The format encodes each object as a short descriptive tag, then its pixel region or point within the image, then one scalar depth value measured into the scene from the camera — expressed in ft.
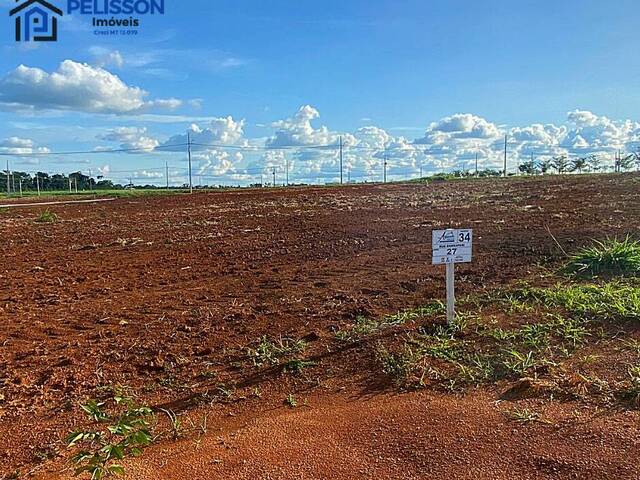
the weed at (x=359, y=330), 15.31
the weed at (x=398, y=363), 12.35
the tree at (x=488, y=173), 169.59
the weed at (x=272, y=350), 14.14
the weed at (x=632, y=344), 12.60
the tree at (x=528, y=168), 179.32
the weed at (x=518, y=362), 12.11
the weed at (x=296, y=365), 13.32
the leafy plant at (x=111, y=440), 8.48
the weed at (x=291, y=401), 11.55
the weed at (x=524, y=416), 9.86
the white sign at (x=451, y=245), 14.76
